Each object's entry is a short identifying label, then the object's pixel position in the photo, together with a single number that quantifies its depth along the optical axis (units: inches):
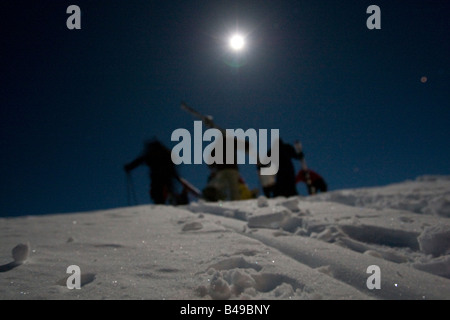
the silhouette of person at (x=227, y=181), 427.0
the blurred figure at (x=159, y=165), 456.5
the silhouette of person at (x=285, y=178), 316.5
